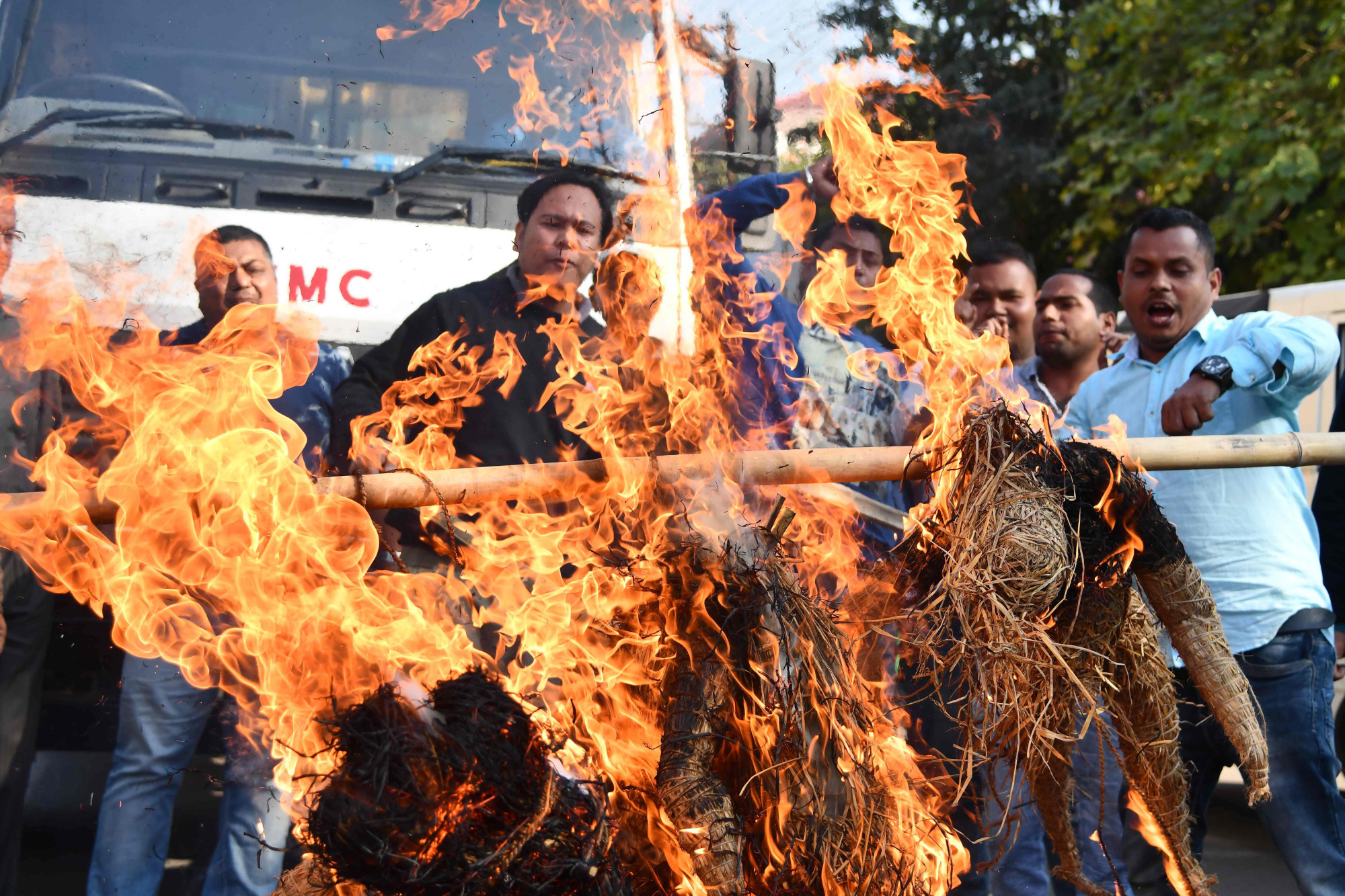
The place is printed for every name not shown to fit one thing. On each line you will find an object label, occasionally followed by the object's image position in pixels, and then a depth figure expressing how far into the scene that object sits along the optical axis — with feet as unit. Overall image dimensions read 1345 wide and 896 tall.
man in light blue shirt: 10.50
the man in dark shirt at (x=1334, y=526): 12.82
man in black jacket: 11.37
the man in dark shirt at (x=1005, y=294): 14.90
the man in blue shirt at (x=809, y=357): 12.07
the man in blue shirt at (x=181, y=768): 10.95
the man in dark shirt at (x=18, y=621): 10.82
